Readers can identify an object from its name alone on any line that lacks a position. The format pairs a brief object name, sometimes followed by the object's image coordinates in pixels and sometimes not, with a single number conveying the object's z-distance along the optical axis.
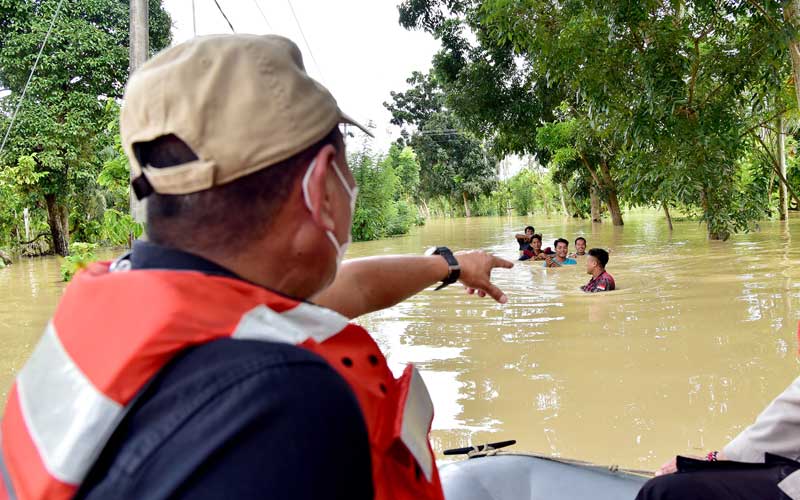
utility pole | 6.24
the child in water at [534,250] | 12.94
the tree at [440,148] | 41.38
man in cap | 0.68
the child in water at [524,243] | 13.37
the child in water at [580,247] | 13.22
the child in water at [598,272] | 8.86
